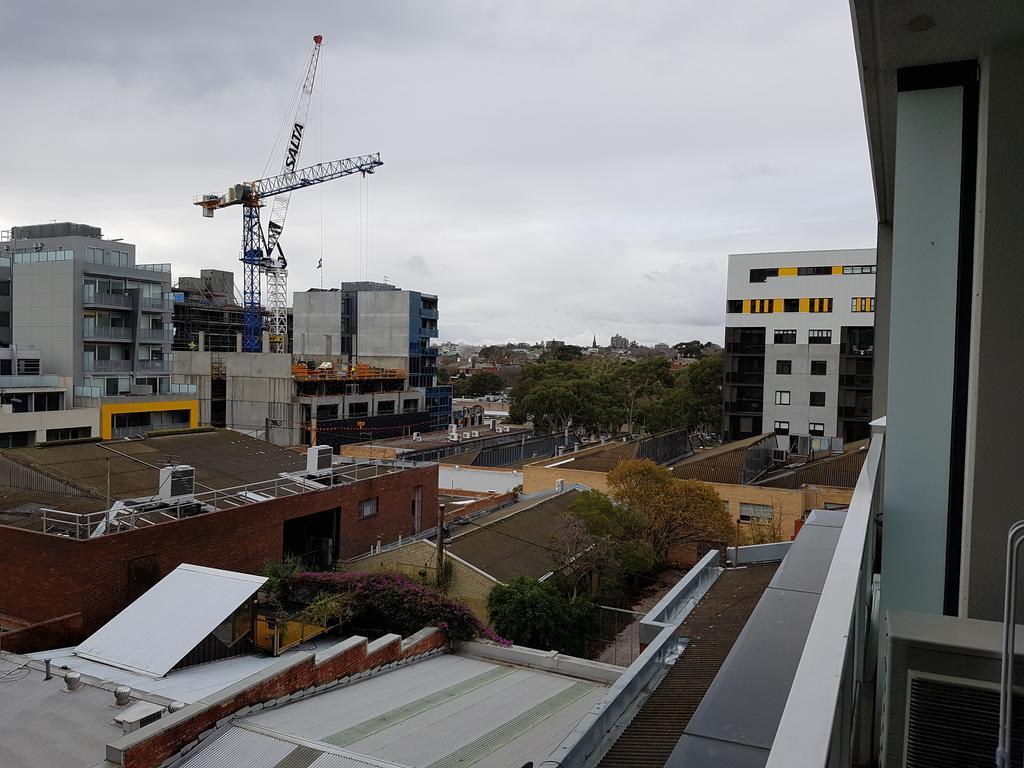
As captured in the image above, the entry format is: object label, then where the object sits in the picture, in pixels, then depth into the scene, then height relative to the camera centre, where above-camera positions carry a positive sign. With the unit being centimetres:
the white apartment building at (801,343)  4078 +162
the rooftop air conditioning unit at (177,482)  1554 -262
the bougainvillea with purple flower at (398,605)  1277 -416
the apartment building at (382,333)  6456 +241
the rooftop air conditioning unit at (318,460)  2014 -270
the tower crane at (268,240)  6806 +1109
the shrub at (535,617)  1506 -504
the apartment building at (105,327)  3791 +138
